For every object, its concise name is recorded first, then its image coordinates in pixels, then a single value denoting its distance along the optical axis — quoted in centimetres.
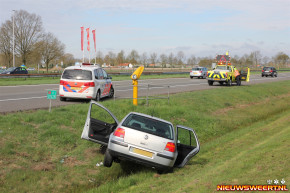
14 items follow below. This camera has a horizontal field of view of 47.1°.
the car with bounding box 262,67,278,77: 5758
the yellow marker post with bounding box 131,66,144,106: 1312
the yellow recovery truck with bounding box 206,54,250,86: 3047
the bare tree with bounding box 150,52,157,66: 8720
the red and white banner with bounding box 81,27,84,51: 3953
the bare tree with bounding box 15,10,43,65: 5756
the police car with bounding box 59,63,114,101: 1487
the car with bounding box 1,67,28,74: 3788
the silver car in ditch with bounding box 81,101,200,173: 730
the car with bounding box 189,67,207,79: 4328
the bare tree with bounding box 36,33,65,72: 6000
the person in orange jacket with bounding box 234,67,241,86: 3189
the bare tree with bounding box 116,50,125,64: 9412
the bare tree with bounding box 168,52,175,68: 8825
